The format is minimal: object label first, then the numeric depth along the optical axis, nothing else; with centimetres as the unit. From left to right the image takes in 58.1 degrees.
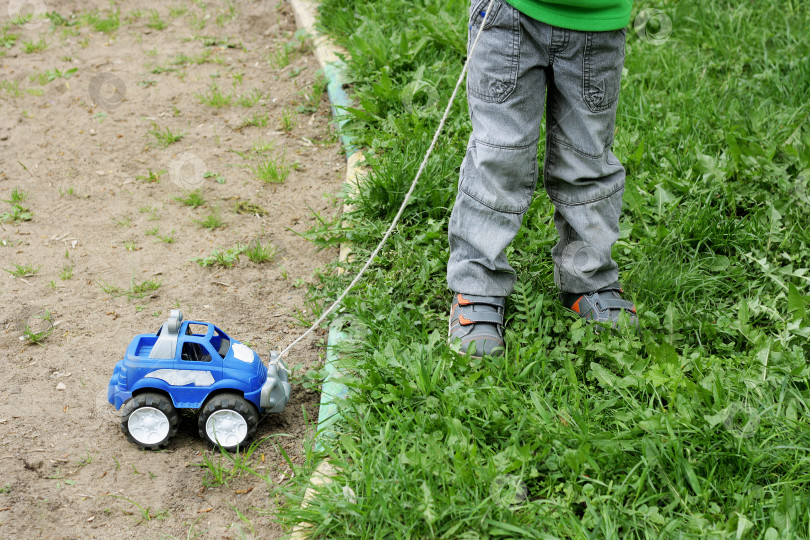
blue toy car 217
